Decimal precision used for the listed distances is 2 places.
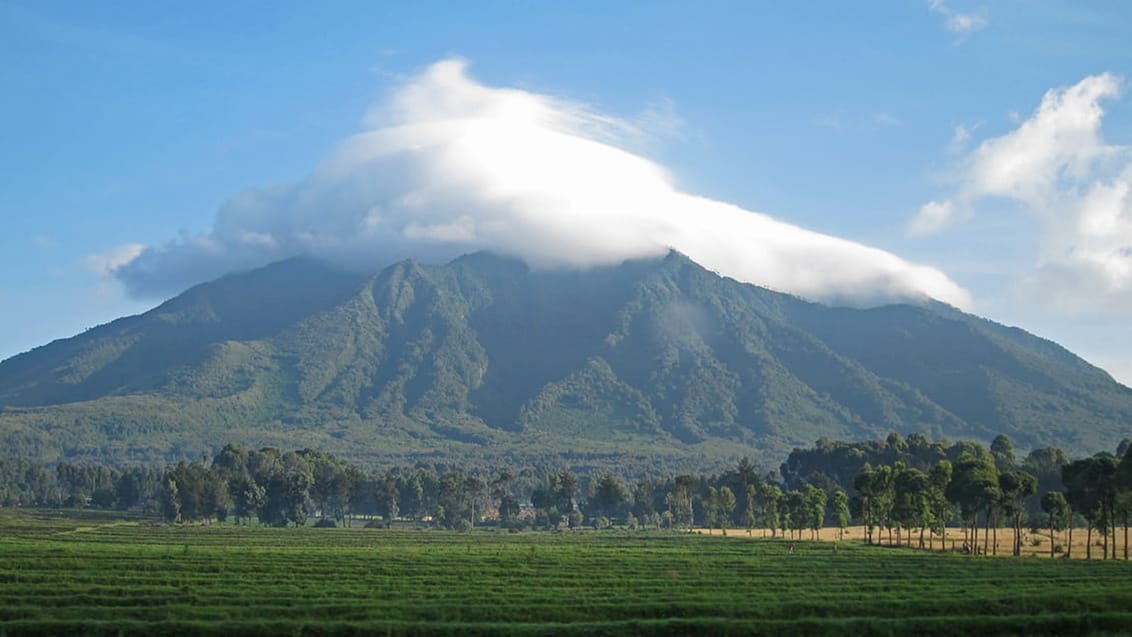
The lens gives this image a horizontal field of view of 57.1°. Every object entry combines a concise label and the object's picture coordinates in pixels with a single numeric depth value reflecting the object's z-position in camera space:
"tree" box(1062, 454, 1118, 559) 81.12
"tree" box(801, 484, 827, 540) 113.81
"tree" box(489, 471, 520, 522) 164.25
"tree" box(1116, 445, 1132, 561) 77.88
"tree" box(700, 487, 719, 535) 149.88
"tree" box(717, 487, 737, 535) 146.88
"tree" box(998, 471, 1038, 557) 89.12
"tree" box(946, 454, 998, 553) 89.81
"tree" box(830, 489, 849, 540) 114.57
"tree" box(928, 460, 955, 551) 97.75
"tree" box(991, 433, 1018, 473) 148.12
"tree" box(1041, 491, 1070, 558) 88.81
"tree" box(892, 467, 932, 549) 97.88
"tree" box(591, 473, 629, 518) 168.62
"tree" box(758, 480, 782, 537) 129.62
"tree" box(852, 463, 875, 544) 106.25
